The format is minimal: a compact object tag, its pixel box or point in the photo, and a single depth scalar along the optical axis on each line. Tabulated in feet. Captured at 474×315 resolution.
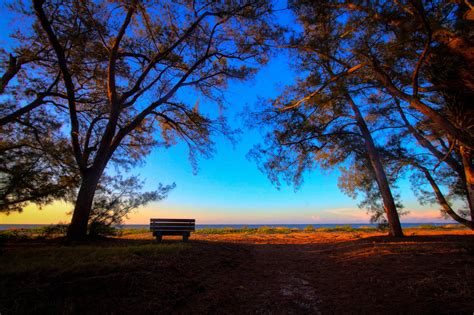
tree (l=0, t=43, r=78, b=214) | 24.86
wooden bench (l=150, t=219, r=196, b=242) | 28.32
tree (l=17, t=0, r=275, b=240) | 26.73
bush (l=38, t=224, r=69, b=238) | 27.50
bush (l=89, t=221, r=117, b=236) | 27.55
